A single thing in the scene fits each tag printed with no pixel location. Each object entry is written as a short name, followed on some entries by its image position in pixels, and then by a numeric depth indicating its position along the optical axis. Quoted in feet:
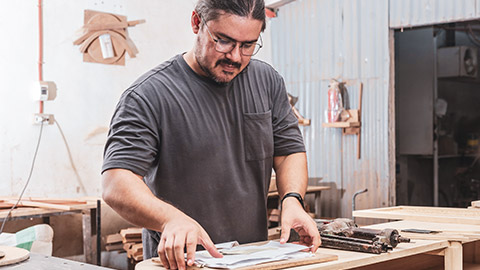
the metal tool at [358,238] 5.85
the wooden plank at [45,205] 14.07
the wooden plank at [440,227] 7.23
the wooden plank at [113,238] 16.64
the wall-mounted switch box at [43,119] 16.90
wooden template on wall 18.07
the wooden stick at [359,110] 20.70
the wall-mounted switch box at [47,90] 16.84
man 5.75
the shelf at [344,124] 20.42
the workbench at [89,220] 14.05
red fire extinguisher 20.88
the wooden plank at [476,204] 9.83
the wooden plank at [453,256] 6.52
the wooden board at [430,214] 8.29
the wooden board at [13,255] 7.06
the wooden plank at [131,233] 16.12
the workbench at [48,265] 6.82
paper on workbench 5.02
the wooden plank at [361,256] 5.17
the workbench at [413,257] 5.35
